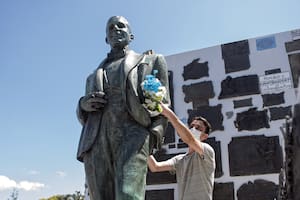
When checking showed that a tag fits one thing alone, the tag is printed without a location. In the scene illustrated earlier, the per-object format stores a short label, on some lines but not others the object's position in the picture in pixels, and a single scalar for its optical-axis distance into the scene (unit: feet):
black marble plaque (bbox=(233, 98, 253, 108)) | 15.55
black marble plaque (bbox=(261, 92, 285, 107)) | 15.15
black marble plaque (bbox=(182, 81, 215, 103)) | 16.40
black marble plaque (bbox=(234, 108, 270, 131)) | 15.04
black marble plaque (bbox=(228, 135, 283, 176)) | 14.24
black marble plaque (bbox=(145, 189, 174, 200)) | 15.46
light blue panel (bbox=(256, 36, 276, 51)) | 16.01
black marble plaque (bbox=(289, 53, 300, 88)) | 15.11
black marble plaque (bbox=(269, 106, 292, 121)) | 14.87
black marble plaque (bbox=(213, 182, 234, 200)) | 14.52
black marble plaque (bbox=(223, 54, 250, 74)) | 16.20
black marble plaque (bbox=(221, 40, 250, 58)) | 16.46
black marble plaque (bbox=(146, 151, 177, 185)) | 15.75
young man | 9.13
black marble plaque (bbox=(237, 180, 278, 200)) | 13.82
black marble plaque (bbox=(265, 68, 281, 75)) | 15.51
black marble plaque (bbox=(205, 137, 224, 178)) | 14.94
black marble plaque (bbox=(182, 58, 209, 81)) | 16.88
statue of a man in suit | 5.77
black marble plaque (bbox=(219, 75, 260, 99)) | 15.66
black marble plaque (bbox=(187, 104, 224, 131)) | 15.67
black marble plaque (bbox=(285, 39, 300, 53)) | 15.48
